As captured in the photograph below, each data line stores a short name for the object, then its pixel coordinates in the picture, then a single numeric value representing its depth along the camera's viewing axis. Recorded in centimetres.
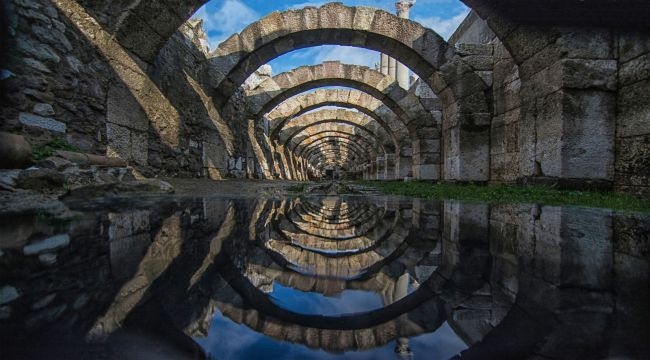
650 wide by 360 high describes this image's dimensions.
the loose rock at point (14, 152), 284
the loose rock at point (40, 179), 268
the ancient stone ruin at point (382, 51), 384
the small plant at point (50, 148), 338
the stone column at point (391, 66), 2320
